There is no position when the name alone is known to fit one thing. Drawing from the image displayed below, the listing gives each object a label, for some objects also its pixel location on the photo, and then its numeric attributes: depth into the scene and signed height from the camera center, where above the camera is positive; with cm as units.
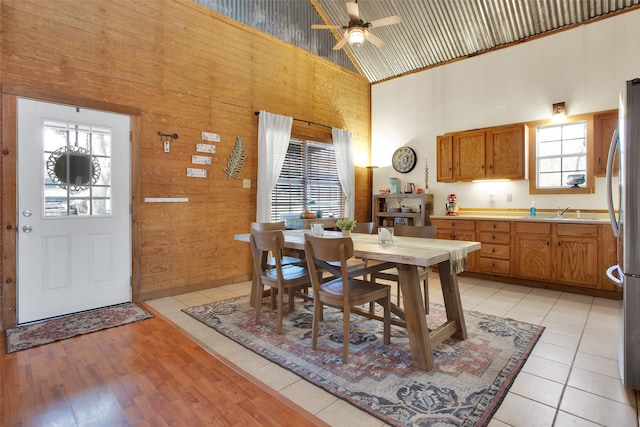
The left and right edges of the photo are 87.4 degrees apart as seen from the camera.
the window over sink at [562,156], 452 +76
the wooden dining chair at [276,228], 370 -21
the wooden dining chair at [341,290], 231 -61
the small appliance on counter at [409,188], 616 +41
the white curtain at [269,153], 482 +84
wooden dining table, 230 -51
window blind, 537 +46
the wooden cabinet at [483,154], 496 +88
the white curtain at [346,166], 613 +81
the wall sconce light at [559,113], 463 +135
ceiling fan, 360 +200
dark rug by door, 274 -106
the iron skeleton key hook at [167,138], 394 +85
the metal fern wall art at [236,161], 457 +68
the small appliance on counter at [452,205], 559 +8
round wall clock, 623 +96
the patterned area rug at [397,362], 190 -109
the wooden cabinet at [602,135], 432 +97
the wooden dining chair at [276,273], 283 -60
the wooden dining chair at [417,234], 324 -25
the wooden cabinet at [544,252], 400 -56
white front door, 311 +0
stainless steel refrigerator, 202 -14
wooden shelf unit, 579 +5
